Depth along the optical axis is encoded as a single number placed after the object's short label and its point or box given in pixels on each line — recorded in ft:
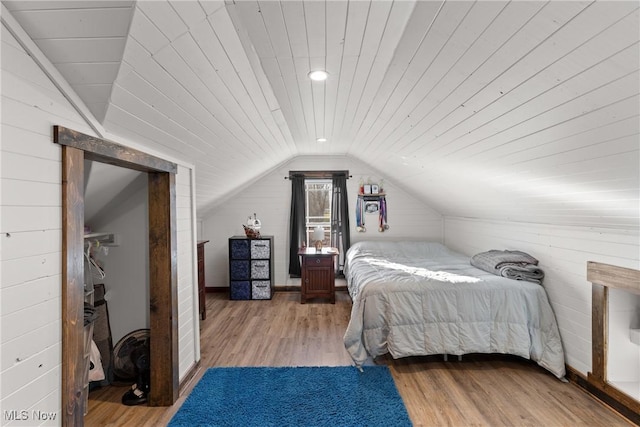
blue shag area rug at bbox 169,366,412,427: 6.40
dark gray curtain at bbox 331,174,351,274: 16.03
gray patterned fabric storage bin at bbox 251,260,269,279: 14.65
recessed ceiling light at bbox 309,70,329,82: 5.71
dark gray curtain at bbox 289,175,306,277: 16.07
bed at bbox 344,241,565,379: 8.39
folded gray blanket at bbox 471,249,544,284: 9.00
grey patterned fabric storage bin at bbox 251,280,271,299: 14.78
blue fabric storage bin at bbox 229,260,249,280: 14.65
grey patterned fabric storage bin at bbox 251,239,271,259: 14.58
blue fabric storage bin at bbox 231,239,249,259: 14.51
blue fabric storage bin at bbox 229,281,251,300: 14.80
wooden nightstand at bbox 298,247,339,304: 14.26
